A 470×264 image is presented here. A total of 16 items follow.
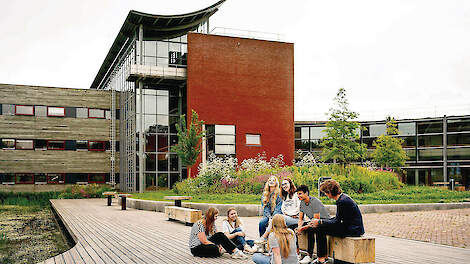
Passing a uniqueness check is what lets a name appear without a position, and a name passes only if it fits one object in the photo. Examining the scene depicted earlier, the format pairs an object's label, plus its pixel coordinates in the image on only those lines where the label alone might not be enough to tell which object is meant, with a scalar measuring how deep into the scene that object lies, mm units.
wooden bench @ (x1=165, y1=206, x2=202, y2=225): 14828
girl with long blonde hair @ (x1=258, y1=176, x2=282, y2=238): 10125
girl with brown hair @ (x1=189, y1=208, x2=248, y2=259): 9281
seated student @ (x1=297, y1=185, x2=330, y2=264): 8664
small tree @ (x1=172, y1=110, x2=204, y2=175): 29156
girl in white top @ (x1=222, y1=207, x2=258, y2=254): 9602
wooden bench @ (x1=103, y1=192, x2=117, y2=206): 25859
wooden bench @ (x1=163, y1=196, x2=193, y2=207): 18047
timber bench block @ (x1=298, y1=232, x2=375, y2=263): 7699
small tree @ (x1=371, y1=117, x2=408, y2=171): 36188
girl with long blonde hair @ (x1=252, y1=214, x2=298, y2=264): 6488
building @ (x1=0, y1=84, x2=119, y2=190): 36875
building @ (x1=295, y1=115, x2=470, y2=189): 41688
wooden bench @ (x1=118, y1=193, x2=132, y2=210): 22873
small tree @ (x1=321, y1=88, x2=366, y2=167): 26922
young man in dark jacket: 7859
